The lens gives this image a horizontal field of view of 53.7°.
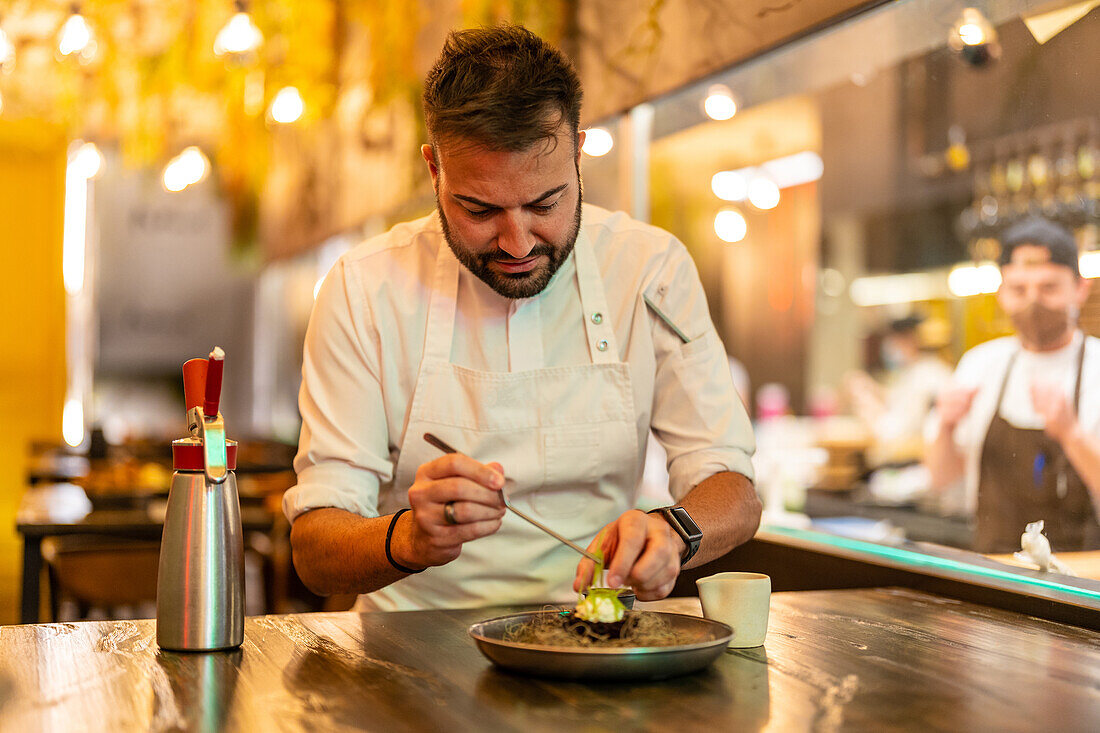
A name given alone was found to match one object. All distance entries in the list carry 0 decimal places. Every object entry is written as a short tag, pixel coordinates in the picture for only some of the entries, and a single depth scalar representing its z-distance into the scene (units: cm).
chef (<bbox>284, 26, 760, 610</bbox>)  156
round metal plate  108
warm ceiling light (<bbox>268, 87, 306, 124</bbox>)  532
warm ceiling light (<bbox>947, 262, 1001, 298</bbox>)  368
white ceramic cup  130
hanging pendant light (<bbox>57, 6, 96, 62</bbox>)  515
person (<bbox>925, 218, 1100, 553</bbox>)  214
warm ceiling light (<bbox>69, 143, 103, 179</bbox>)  743
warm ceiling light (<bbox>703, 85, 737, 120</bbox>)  290
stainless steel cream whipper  126
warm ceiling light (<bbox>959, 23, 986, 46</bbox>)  220
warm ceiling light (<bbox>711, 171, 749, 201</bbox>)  577
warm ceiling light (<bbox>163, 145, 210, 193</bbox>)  674
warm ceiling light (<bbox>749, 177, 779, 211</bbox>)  718
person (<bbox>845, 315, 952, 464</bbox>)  601
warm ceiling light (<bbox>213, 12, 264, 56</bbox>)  458
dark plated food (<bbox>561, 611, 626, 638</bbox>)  117
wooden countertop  101
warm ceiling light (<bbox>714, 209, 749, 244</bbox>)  682
